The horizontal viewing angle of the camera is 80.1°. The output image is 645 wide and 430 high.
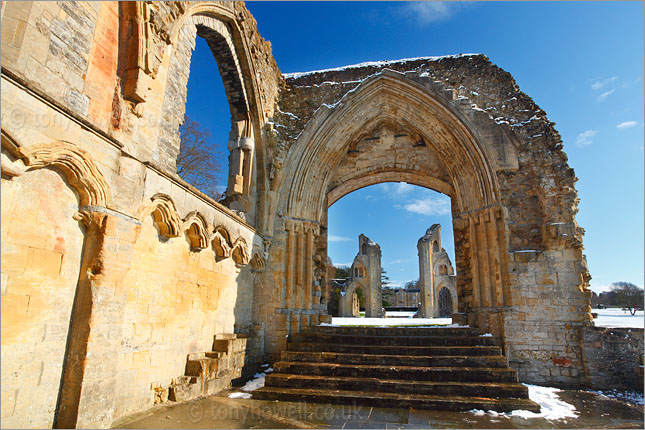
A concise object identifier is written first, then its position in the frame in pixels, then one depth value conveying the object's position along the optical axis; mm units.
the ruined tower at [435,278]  26641
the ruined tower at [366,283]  26594
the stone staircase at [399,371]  5117
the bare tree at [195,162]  11297
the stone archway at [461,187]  7223
